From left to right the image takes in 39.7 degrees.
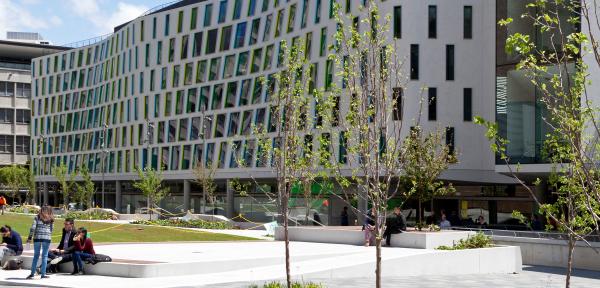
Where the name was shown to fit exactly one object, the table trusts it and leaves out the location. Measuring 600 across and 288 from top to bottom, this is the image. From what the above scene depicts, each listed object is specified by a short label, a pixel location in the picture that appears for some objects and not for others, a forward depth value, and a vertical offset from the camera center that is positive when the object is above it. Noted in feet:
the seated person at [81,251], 67.72 -5.83
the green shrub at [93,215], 179.83 -7.81
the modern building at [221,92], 164.55 +23.91
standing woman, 63.05 -3.92
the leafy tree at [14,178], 315.78 +0.37
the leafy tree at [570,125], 30.12 +2.29
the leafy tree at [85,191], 259.19 -3.83
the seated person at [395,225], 93.86 -4.88
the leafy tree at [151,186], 195.11 -1.40
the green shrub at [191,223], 153.69 -8.04
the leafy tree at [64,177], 274.16 +0.77
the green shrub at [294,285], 50.03 -6.32
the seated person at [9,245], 72.74 -5.80
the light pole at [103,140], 269.27 +13.39
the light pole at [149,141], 250.49 +11.96
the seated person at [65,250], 68.23 -5.80
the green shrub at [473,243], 89.10 -6.53
